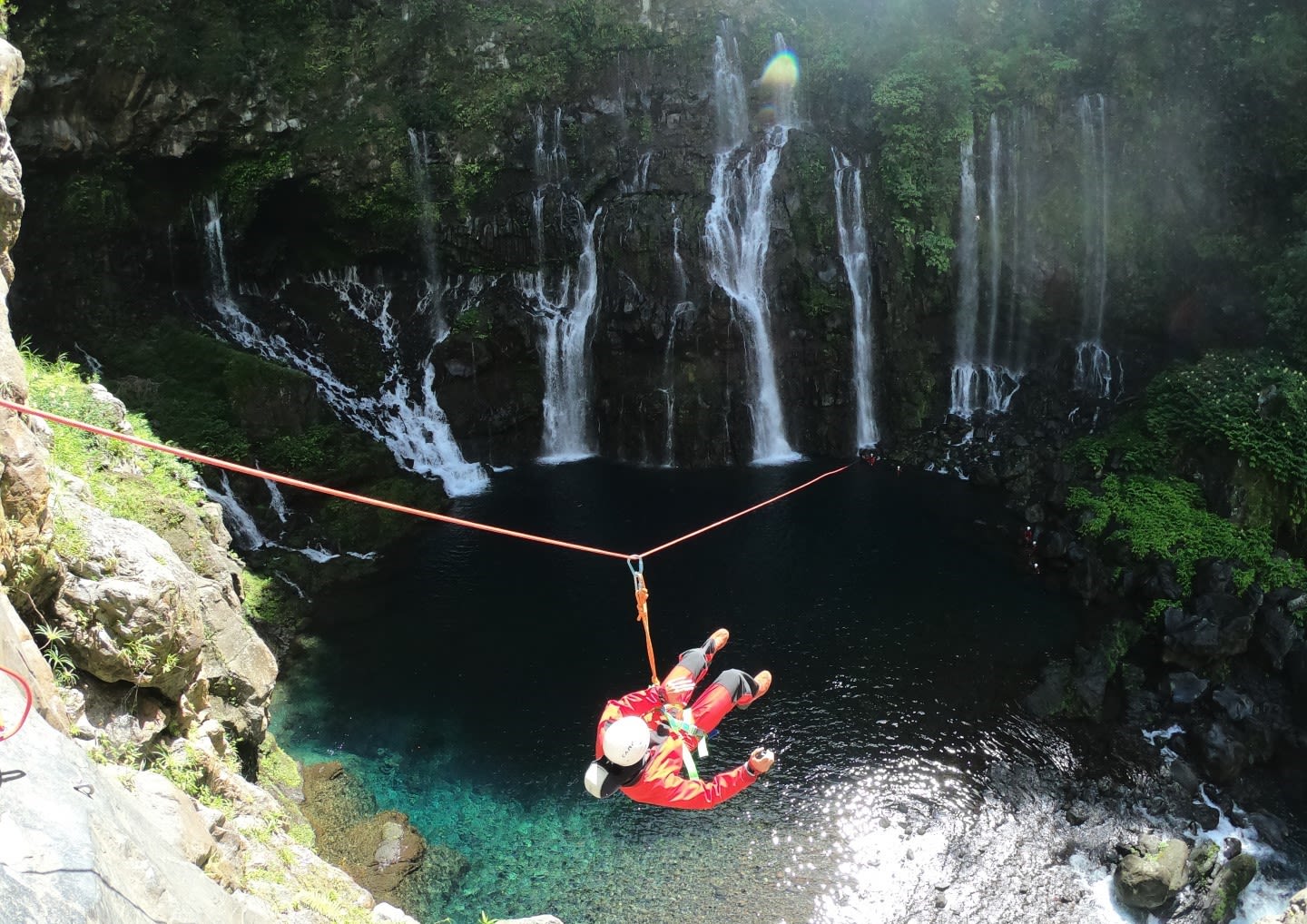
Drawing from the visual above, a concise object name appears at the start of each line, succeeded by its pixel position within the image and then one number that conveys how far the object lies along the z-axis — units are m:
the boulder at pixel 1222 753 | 11.17
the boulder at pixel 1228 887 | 9.30
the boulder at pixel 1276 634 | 12.91
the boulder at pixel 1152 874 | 9.27
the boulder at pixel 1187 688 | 12.38
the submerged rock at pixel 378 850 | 9.36
